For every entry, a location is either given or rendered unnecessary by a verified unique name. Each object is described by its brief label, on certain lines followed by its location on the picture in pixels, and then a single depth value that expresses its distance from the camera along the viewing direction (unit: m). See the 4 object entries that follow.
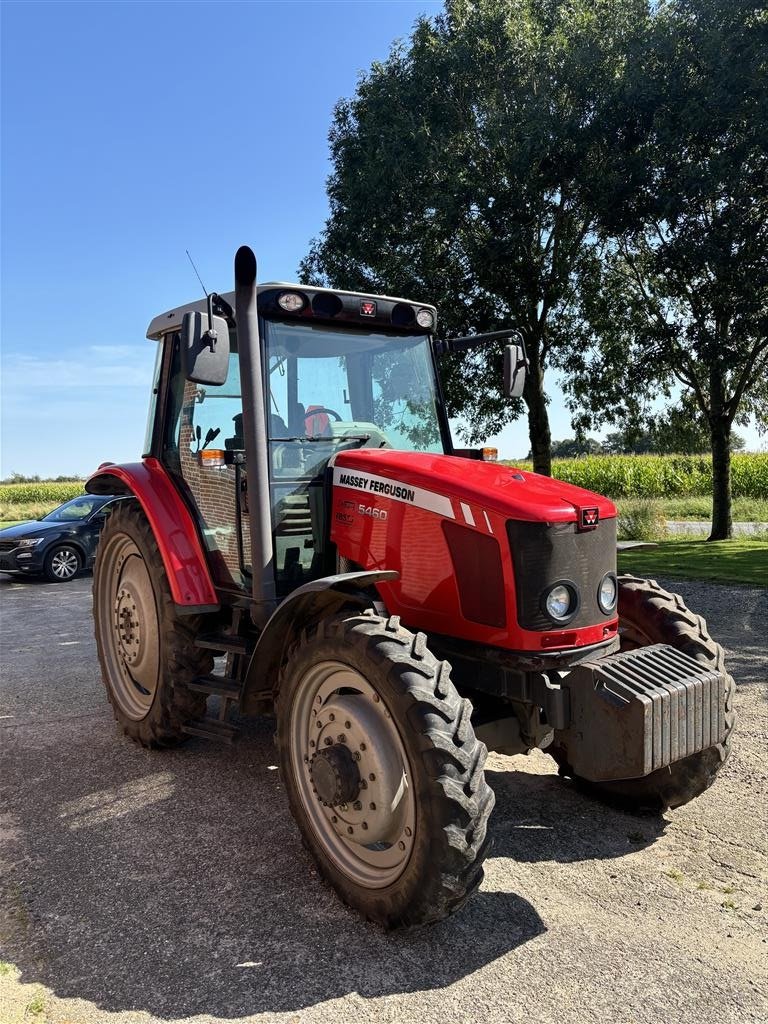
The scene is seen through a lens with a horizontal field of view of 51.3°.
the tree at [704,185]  12.09
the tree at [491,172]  13.79
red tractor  2.99
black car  13.56
